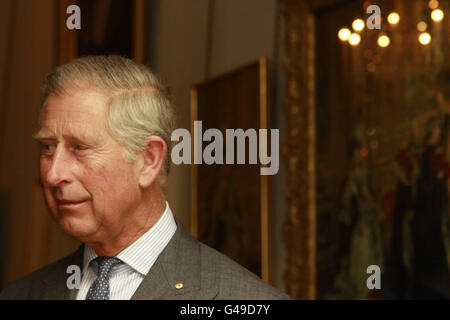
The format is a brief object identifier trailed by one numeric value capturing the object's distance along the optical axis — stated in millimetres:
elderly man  3662
